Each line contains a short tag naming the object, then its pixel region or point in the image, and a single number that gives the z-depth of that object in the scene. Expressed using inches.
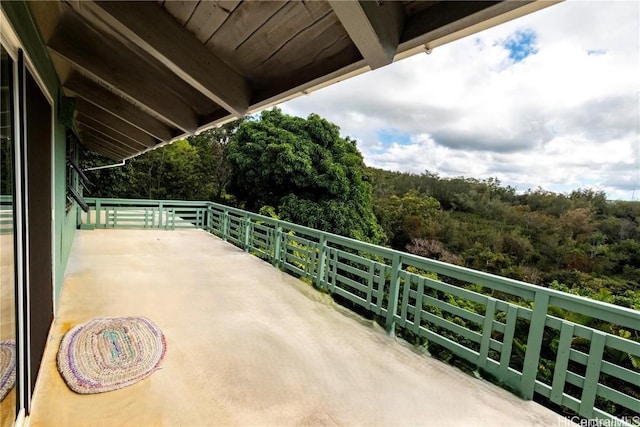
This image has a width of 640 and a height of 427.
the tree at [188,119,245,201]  594.8
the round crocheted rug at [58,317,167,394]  81.4
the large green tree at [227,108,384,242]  365.4
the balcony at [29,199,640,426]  73.0
